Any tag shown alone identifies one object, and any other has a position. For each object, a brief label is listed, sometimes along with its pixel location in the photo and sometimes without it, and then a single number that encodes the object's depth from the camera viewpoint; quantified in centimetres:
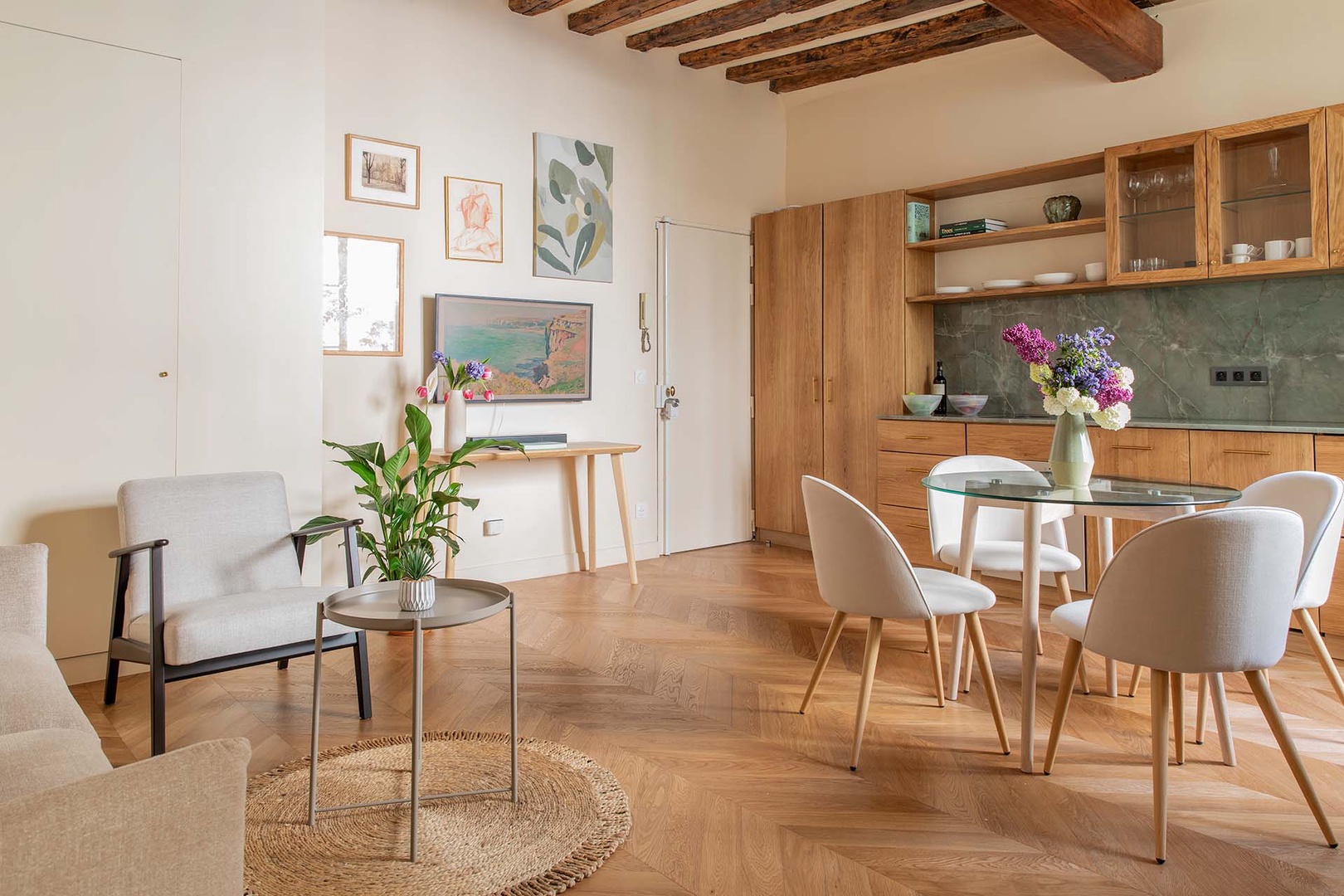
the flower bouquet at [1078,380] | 302
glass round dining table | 261
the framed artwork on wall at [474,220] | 483
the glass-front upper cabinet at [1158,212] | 422
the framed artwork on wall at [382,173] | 447
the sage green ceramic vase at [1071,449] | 314
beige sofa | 88
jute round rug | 203
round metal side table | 210
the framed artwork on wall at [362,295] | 439
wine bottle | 551
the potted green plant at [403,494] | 384
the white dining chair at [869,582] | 267
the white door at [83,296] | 314
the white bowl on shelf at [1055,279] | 489
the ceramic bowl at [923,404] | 523
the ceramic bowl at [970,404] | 516
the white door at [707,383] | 594
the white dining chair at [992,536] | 338
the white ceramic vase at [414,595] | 227
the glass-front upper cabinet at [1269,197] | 391
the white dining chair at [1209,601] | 212
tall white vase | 458
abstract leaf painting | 521
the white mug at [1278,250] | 400
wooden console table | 464
